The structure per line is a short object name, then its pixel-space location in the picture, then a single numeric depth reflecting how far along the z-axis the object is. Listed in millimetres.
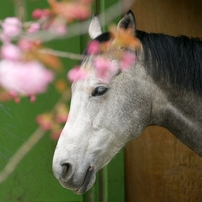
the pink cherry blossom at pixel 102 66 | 4999
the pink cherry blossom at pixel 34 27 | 5042
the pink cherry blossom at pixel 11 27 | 4831
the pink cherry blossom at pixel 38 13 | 5090
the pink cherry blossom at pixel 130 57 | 5634
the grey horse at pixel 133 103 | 5620
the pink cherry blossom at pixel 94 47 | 4968
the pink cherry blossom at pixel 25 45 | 4813
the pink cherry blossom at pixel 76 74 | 4982
